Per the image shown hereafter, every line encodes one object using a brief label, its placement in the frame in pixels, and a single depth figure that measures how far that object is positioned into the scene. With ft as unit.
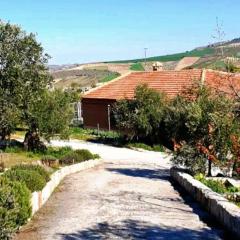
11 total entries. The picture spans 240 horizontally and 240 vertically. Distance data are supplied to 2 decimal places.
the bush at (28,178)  52.21
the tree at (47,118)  100.17
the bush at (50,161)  87.11
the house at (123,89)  147.54
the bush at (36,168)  60.75
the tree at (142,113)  123.85
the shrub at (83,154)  96.34
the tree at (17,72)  83.05
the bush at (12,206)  37.47
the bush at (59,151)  100.02
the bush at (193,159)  75.87
